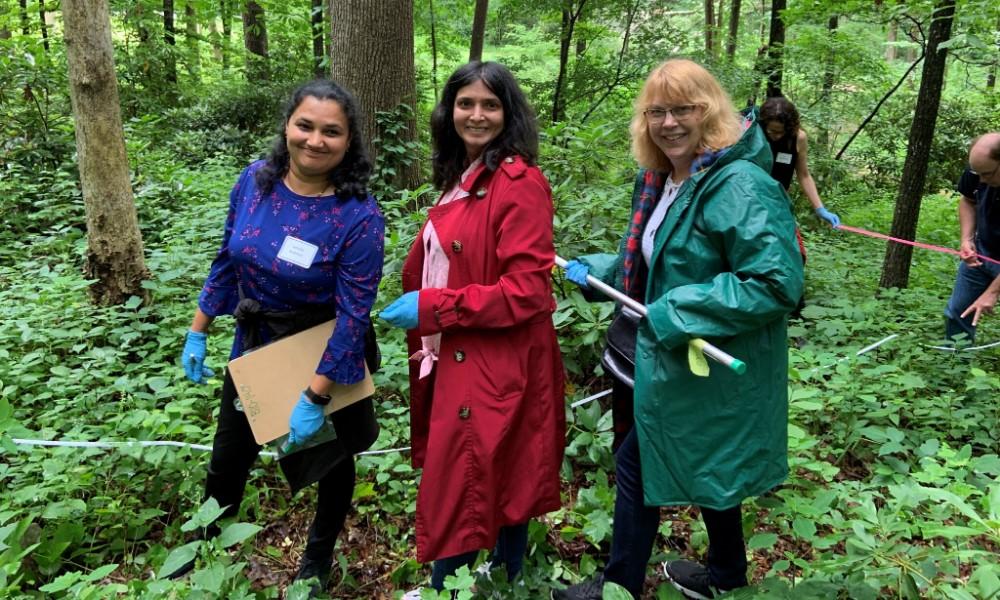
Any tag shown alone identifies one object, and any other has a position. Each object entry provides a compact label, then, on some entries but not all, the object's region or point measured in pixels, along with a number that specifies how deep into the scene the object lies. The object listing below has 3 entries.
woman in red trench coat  1.89
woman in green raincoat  1.65
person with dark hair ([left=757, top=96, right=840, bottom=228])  4.48
